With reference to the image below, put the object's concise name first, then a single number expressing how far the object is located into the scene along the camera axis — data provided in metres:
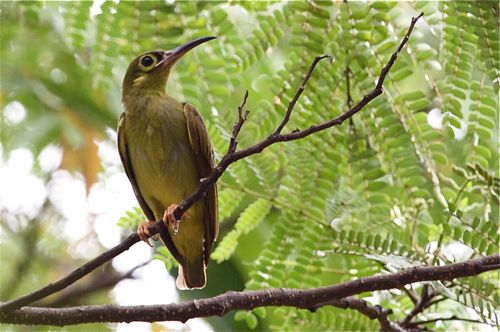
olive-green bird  7.85
